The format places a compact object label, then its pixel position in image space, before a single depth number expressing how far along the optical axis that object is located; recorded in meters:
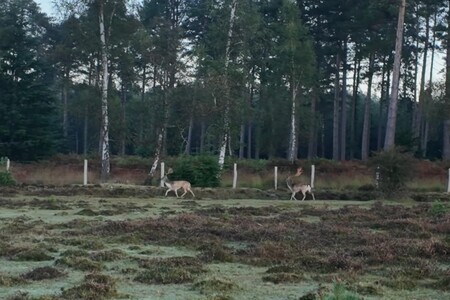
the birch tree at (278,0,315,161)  48.19
